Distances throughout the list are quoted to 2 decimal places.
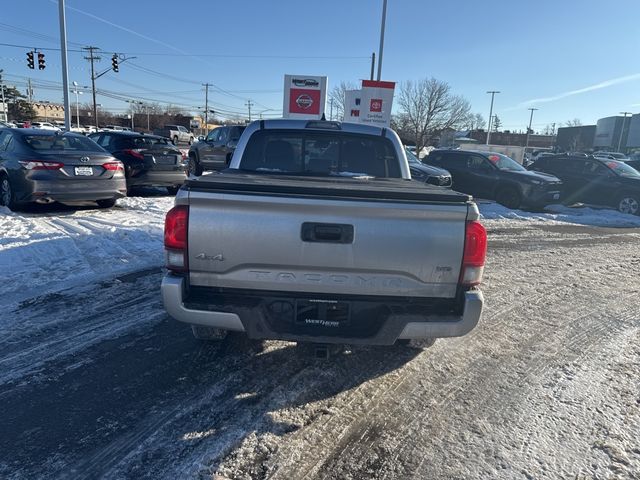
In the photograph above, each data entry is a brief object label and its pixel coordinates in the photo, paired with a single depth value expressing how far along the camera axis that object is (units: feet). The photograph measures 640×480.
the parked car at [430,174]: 40.55
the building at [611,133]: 248.32
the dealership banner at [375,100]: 50.96
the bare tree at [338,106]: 143.45
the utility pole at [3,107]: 217.25
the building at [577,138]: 271.28
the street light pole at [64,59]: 60.90
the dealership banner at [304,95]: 51.21
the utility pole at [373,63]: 80.77
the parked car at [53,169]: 25.82
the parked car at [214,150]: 55.01
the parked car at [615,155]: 131.73
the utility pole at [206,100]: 288.92
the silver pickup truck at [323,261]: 9.02
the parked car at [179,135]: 161.77
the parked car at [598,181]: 46.80
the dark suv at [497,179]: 44.75
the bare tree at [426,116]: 129.39
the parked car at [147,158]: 35.35
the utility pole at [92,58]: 192.20
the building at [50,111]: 358.80
